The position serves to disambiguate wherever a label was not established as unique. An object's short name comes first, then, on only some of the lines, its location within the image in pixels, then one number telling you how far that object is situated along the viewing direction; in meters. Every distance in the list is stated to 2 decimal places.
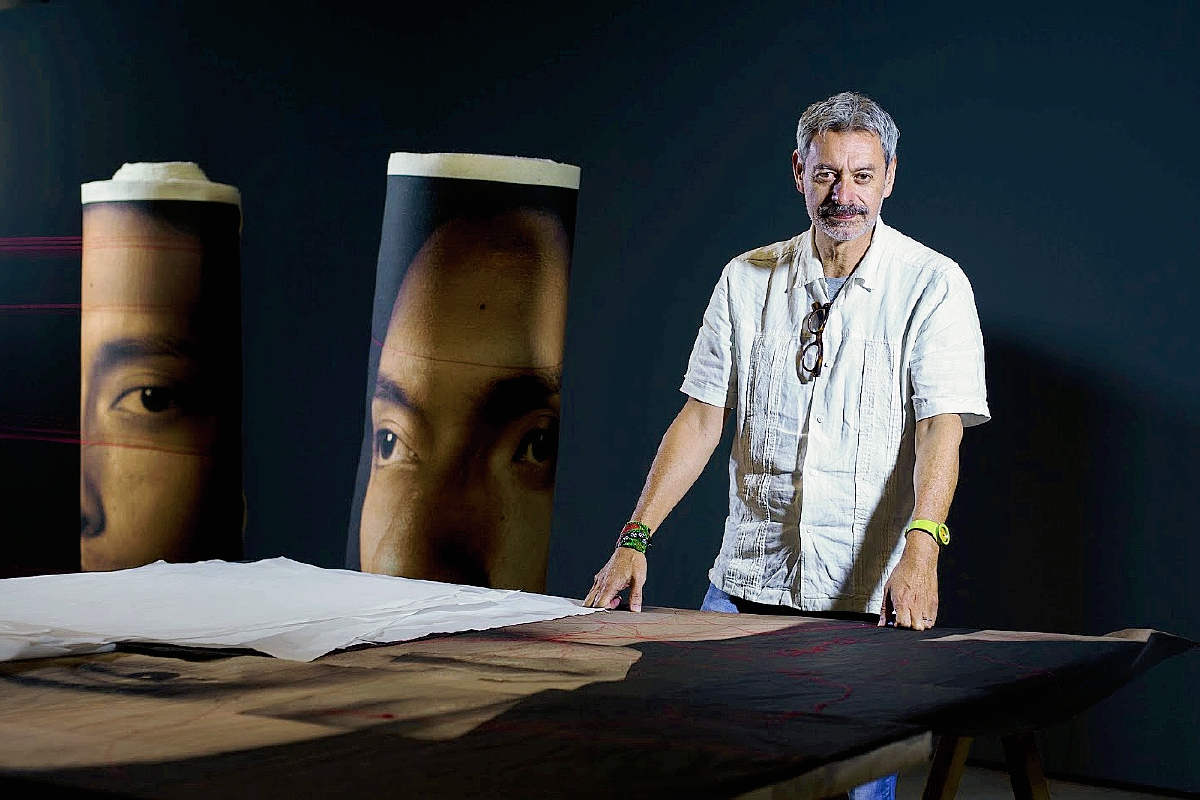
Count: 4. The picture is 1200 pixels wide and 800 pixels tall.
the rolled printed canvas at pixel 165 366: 3.52
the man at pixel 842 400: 2.15
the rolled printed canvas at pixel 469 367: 2.77
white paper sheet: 1.58
